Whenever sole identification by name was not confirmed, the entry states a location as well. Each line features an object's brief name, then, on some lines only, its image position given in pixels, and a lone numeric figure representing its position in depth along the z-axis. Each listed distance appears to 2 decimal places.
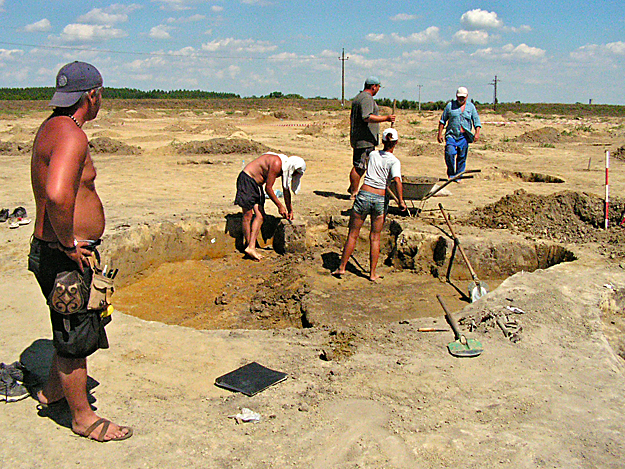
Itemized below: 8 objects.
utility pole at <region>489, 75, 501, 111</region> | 63.32
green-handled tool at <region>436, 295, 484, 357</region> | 4.12
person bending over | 7.17
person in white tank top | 6.08
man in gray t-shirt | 7.93
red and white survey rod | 7.40
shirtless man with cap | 2.46
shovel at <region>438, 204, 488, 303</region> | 5.88
